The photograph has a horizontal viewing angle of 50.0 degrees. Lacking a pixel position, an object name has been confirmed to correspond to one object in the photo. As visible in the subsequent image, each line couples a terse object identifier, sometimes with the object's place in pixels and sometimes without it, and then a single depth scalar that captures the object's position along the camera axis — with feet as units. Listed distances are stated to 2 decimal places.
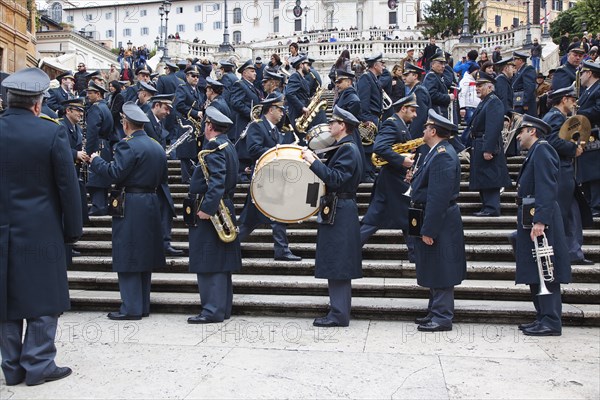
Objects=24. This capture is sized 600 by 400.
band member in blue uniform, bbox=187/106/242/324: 23.57
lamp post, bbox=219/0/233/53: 130.82
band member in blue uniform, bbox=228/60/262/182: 39.91
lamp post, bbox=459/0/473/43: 101.09
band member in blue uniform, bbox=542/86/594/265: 26.30
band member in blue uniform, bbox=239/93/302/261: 29.07
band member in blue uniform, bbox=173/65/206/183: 38.78
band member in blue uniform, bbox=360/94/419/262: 27.86
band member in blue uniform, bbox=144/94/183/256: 29.53
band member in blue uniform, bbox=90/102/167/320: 23.99
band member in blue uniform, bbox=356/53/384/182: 37.73
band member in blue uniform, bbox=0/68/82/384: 17.19
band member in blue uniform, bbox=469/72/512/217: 32.63
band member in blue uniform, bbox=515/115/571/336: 21.45
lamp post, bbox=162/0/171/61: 118.83
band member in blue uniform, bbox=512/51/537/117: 45.44
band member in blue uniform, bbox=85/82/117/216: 35.09
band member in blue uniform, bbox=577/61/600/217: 29.71
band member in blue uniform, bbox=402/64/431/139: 36.04
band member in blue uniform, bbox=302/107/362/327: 22.95
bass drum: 23.52
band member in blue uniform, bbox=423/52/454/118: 38.70
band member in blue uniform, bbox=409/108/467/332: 22.07
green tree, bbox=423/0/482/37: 184.65
